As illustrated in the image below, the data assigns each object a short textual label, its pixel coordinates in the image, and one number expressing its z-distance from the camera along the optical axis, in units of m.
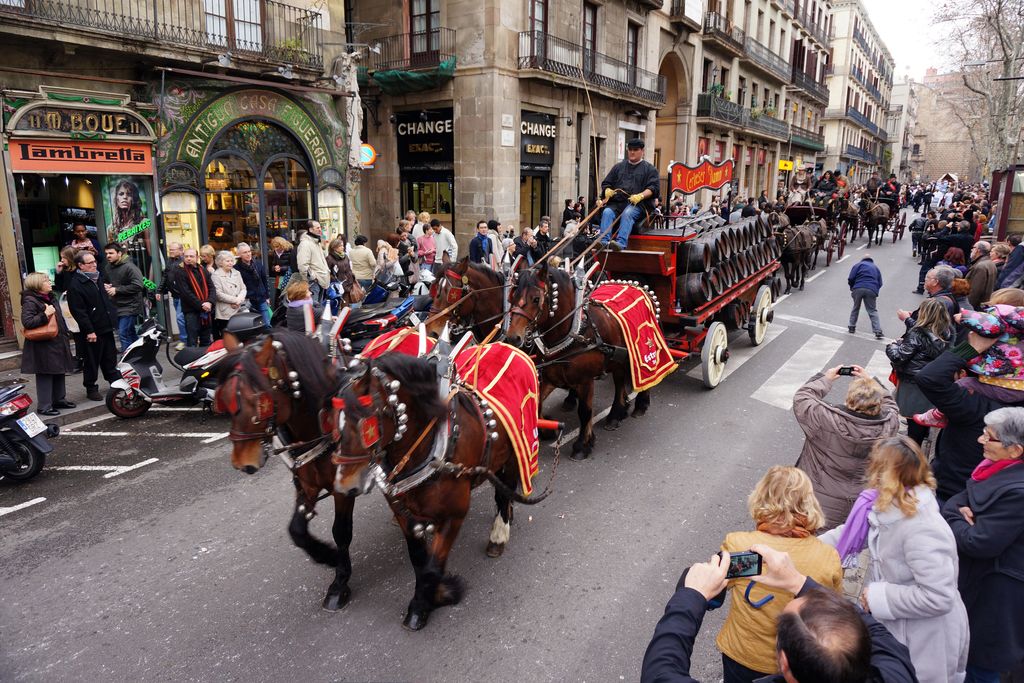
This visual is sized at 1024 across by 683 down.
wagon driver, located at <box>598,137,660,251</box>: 8.39
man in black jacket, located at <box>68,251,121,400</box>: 8.19
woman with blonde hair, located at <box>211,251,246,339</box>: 9.45
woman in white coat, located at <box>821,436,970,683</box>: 2.63
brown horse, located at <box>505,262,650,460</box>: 6.18
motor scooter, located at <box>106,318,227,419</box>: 7.81
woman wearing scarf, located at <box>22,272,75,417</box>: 7.43
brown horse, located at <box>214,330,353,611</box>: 3.38
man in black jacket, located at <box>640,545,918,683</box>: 1.67
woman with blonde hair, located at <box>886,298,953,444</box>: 5.49
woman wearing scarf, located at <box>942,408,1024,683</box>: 2.90
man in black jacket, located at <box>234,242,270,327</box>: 9.98
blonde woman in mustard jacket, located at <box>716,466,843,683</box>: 2.45
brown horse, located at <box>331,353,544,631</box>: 3.23
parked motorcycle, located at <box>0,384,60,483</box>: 6.01
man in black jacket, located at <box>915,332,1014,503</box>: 3.96
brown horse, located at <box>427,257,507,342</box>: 6.47
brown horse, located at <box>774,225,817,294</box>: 15.66
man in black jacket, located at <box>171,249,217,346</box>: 9.19
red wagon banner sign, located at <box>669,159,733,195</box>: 8.95
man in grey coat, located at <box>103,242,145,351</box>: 9.16
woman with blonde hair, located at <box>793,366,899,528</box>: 3.93
